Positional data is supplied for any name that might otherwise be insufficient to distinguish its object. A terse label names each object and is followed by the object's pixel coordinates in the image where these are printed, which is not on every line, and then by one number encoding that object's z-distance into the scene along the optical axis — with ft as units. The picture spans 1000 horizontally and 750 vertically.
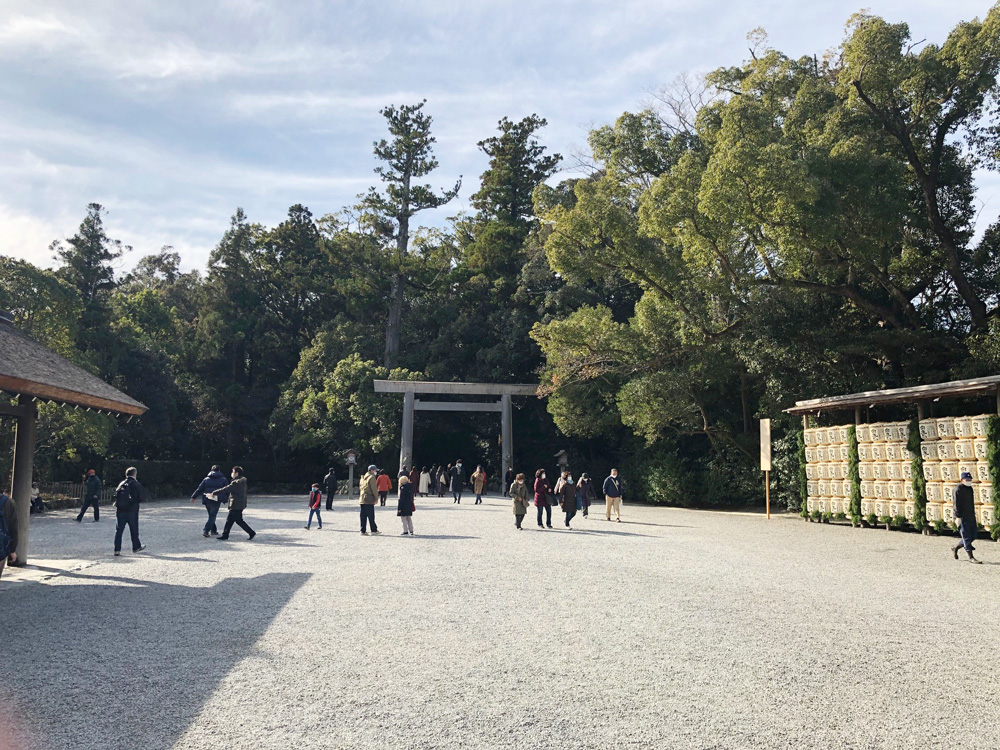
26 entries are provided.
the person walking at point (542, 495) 60.59
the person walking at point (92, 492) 66.49
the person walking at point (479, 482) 96.84
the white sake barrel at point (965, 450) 48.90
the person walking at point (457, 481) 95.55
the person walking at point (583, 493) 70.33
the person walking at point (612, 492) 66.49
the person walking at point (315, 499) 58.90
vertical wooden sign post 68.95
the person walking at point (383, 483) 71.26
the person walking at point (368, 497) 54.80
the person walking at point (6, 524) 28.05
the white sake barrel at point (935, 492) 51.43
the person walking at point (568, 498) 60.73
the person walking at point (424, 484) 108.88
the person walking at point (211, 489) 51.03
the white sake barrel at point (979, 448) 47.78
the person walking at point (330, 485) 75.82
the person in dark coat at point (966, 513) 38.83
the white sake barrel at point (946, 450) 50.57
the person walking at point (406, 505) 53.52
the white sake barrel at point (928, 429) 52.11
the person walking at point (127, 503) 42.68
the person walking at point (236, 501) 50.52
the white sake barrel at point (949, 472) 50.34
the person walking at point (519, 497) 58.23
